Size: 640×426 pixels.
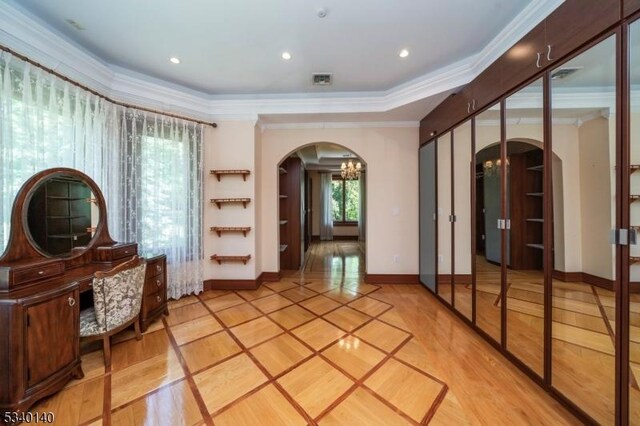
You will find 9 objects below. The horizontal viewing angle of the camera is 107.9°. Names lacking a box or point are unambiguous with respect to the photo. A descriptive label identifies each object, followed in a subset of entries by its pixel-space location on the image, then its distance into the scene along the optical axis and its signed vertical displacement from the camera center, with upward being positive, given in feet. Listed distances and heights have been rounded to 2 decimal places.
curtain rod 6.02 +4.23
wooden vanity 4.70 -1.65
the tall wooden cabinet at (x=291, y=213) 16.25 -0.07
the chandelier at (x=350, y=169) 19.34 +3.54
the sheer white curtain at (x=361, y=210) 27.25 +0.18
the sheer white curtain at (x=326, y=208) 28.86 +0.48
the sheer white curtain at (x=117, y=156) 6.15 +2.00
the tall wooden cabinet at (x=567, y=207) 3.98 +0.06
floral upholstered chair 6.13 -2.51
